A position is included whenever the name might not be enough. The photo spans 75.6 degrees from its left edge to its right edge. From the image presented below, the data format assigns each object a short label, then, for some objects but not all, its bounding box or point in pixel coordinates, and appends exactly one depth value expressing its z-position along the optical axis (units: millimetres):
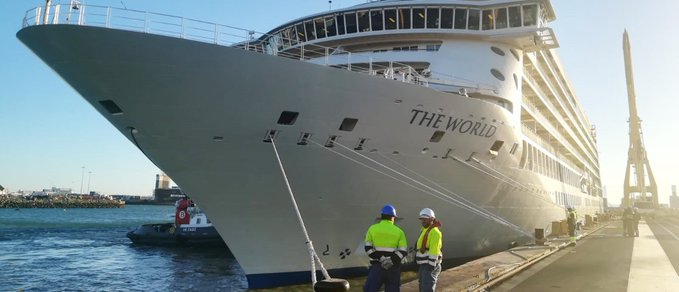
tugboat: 30656
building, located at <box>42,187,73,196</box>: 157200
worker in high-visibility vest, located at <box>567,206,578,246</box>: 19375
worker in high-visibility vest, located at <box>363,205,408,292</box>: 5785
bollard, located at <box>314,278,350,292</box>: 5051
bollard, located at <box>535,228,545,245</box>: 16359
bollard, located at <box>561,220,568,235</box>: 21047
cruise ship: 8914
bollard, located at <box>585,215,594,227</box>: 31422
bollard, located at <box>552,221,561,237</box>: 20734
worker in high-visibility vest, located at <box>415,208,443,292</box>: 6082
